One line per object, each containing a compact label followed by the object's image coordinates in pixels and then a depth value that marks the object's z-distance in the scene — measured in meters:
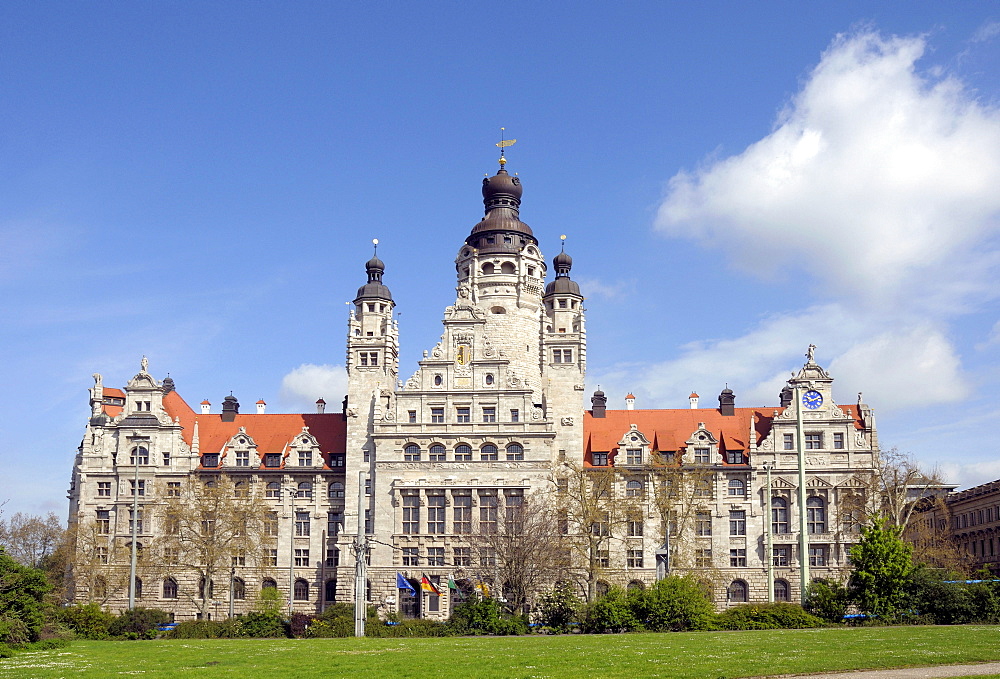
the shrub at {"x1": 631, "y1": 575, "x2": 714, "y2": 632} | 51.28
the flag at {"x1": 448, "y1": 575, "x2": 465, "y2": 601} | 78.91
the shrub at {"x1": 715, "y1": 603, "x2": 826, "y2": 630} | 50.25
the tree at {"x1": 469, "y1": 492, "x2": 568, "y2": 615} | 68.31
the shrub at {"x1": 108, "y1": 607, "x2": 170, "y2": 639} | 59.53
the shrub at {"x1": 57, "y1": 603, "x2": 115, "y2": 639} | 57.88
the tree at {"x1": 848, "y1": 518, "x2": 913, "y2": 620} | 50.12
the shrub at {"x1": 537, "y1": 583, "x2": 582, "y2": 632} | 57.38
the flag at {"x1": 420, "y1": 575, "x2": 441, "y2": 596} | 78.25
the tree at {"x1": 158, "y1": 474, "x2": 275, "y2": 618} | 79.06
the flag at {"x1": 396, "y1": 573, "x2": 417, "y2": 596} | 79.00
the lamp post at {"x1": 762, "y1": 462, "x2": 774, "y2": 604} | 61.07
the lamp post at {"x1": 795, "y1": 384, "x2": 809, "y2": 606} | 51.84
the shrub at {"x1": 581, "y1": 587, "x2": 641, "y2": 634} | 52.31
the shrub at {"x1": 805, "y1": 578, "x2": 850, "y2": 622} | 52.09
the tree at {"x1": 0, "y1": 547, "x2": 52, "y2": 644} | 42.16
